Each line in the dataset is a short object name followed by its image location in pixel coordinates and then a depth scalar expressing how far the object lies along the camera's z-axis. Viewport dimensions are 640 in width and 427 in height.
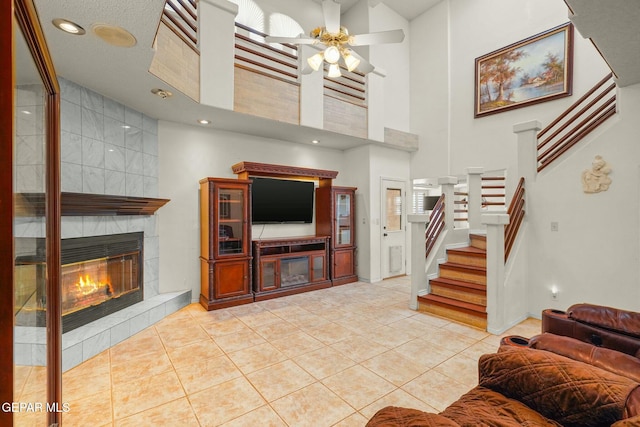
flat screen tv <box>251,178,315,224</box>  4.93
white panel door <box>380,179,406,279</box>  6.01
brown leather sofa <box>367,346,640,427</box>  1.13
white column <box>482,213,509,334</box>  3.36
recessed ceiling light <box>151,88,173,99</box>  3.30
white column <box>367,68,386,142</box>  5.50
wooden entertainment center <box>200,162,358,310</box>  4.31
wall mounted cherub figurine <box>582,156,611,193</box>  3.37
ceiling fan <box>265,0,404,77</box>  3.05
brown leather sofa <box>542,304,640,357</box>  1.88
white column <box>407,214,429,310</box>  4.12
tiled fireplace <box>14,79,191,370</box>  3.03
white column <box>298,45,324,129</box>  4.63
